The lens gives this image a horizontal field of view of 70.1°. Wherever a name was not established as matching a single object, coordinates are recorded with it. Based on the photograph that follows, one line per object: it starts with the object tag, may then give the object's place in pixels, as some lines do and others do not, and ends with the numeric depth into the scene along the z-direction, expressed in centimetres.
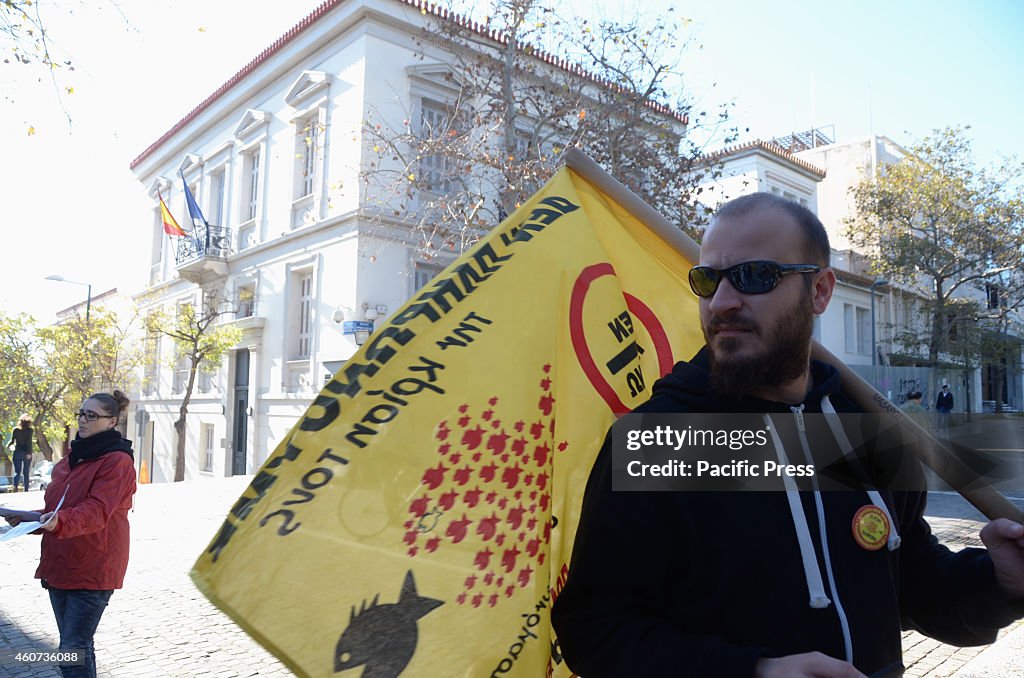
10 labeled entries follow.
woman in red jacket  403
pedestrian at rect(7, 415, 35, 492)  2025
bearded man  137
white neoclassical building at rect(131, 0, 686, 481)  1775
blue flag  2273
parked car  2352
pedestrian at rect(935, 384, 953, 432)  2117
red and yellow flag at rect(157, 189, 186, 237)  2399
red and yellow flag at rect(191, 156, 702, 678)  151
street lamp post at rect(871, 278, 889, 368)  2668
